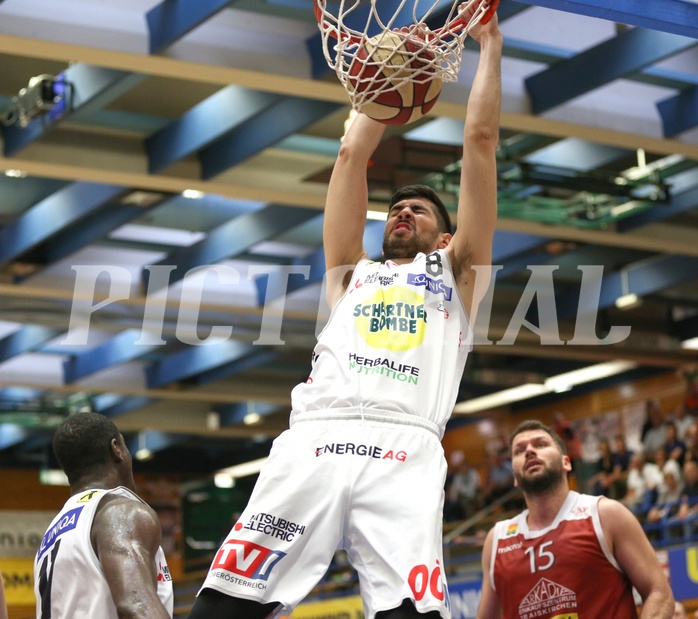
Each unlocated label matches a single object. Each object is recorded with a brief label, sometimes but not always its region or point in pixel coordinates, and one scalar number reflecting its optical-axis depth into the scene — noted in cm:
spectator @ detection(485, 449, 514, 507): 2148
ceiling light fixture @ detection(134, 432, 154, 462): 2747
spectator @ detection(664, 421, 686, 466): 1698
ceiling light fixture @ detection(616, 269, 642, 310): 1694
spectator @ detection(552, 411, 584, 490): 1917
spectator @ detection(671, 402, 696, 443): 1825
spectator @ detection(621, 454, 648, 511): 1692
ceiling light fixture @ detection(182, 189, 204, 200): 1288
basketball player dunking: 411
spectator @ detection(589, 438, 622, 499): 1783
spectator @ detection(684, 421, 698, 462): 1664
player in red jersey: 595
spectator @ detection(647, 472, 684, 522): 1572
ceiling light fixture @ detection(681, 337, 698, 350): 1964
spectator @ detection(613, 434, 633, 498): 1781
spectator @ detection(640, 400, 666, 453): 1872
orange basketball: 486
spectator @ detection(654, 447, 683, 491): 1661
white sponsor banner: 2669
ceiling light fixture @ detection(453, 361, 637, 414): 2229
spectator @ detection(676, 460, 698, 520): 1513
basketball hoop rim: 490
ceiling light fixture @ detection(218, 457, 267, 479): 2880
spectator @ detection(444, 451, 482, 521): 2220
